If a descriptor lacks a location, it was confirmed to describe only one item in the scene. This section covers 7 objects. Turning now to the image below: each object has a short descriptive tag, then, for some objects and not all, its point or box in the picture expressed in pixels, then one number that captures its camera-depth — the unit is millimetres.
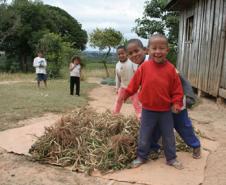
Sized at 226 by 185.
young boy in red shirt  2613
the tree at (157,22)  12636
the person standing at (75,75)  7542
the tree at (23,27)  18542
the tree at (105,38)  13997
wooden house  5593
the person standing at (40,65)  8889
